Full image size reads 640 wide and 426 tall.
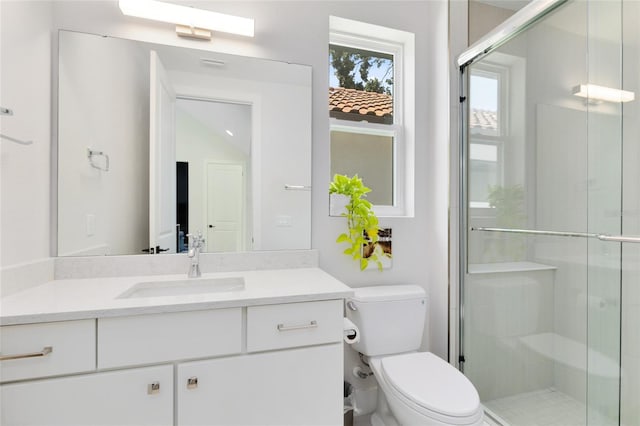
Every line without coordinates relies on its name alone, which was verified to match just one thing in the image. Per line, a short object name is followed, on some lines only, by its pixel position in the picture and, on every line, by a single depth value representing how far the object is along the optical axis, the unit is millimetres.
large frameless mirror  1369
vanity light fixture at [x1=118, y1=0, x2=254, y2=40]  1398
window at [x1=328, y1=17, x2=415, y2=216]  1938
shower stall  1394
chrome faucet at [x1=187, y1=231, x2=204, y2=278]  1406
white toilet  1160
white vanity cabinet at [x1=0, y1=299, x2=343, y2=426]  897
